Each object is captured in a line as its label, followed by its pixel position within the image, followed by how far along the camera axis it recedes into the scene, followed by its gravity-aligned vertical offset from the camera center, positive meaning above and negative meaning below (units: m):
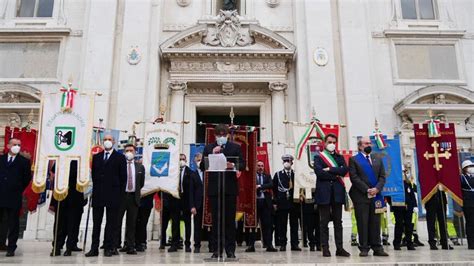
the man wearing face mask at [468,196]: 9.52 +0.55
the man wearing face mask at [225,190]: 6.62 +0.49
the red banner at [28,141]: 10.59 +2.15
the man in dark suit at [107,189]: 7.40 +0.58
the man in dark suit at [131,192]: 8.20 +0.58
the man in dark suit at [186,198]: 8.78 +0.49
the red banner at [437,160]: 9.61 +1.37
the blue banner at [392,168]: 9.44 +1.22
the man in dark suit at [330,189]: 7.23 +0.55
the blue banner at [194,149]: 12.64 +2.17
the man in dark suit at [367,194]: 7.28 +0.47
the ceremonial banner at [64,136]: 7.54 +1.55
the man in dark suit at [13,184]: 7.64 +0.70
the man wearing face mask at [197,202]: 8.47 +0.39
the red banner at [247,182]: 8.54 +0.81
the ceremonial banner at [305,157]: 9.13 +1.42
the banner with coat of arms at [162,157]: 8.84 +1.40
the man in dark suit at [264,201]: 9.11 +0.44
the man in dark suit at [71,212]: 7.70 +0.18
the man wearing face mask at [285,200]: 9.23 +0.45
